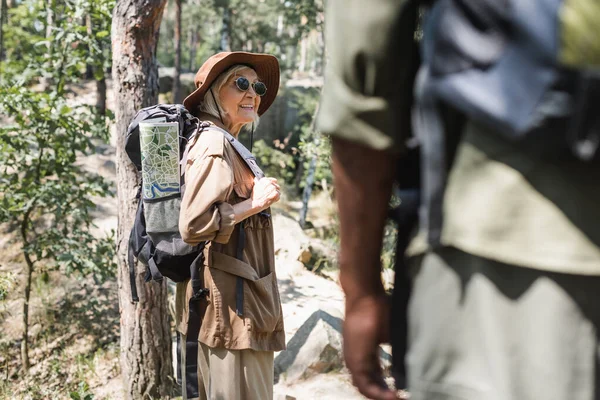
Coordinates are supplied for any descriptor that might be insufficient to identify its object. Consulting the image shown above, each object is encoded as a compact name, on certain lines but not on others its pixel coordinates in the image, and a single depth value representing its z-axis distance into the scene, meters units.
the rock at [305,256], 9.51
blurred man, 0.94
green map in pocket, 2.88
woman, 2.78
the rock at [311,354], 4.93
